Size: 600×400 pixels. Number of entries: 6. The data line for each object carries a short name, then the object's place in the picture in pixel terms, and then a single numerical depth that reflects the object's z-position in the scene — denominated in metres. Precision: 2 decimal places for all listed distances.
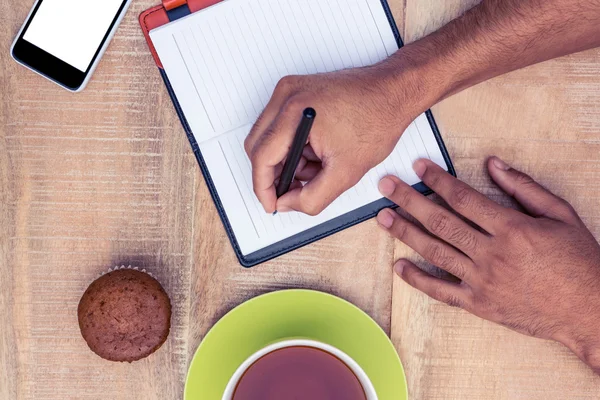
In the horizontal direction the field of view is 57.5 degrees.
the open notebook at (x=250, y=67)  0.76
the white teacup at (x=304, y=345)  0.65
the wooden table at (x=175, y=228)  0.78
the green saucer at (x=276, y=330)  0.76
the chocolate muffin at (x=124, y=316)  0.73
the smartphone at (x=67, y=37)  0.75
